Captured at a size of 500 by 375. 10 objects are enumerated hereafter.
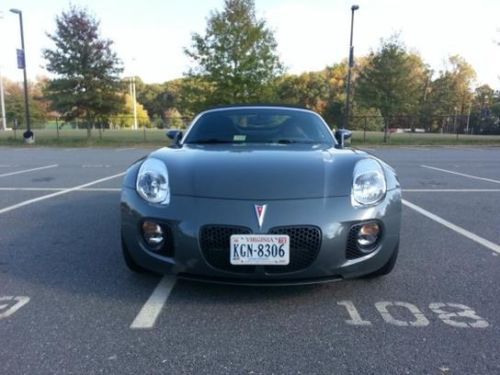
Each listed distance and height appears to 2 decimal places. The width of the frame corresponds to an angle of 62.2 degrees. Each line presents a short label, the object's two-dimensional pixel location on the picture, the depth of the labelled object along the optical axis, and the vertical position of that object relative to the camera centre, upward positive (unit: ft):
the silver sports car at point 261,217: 7.62 -1.77
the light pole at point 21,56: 65.26 +9.69
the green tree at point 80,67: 68.54 +8.45
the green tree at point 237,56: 63.41 +9.99
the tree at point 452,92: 201.16 +17.24
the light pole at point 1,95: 165.21 +8.89
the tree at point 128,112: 74.47 +1.10
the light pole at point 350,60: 66.60 +10.16
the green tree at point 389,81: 69.62 +7.25
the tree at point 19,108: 212.23 +5.45
